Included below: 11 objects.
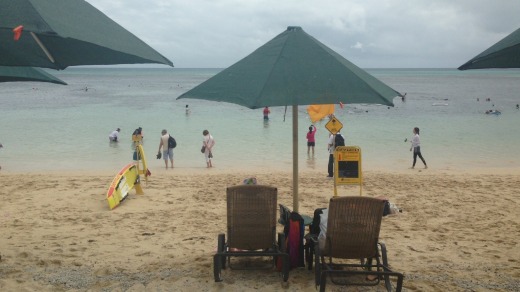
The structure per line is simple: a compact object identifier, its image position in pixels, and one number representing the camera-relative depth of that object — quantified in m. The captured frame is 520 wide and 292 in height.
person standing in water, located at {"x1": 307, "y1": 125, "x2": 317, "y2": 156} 17.19
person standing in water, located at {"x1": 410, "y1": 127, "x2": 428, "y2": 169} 15.03
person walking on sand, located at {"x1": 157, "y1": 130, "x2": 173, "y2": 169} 14.98
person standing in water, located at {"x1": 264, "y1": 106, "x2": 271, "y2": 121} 28.52
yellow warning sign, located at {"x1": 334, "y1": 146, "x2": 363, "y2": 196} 8.89
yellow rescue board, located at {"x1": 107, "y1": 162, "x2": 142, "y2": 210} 8.35
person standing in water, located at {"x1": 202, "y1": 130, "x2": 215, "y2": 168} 15.25
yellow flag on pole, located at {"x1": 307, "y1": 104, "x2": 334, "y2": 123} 7.15
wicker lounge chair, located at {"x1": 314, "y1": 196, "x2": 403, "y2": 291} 4.41
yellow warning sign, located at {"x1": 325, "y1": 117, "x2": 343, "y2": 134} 10.33
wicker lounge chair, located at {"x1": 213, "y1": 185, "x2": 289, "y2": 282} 4.79
